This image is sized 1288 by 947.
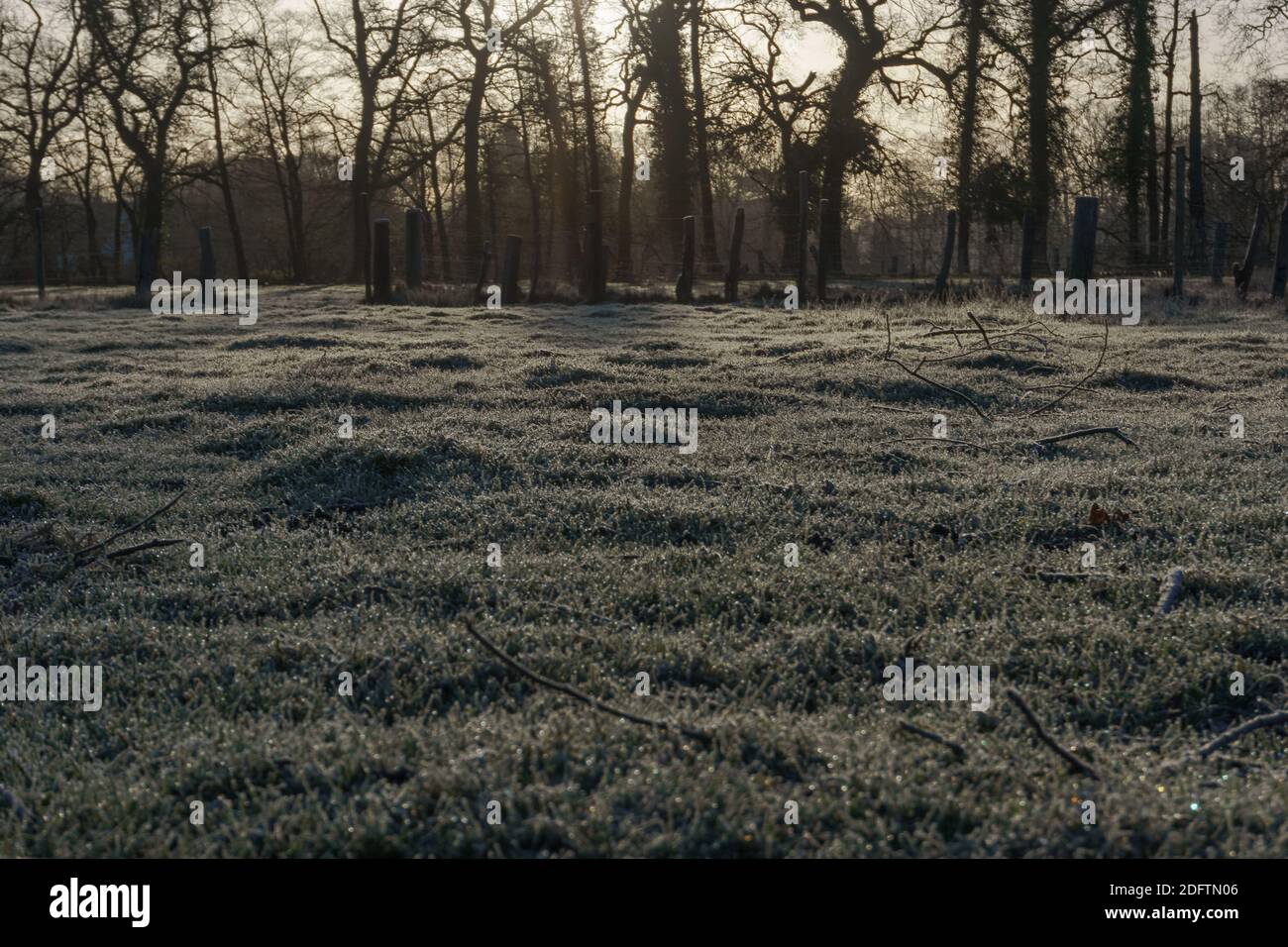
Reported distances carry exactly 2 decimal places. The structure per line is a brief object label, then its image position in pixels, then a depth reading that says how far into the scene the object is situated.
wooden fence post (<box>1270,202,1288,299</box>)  15.78
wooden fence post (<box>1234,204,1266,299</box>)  16.34
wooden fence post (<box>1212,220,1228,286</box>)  18.66
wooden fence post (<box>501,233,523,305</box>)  18.34
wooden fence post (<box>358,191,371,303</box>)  16.24
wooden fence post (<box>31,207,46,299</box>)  21.92
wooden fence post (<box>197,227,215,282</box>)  19.50
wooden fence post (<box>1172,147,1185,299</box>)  16.41
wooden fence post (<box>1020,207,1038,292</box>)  16.40
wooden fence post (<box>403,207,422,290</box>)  18.48
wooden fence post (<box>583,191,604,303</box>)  18.92
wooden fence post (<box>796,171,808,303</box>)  17.22
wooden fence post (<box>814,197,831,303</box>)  17.24
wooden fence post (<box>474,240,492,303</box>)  18.25
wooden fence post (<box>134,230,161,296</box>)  19.75
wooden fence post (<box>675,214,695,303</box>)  18.81
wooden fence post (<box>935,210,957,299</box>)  17.19
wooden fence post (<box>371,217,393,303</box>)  17.30
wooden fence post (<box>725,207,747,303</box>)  18.66
